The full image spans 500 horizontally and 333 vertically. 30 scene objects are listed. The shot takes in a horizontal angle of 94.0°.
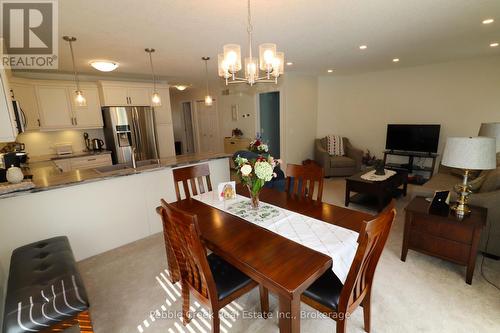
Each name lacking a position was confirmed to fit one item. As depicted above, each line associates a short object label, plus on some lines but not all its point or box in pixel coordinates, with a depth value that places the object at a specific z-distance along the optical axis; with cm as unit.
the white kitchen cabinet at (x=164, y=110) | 539
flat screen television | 463
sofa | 221
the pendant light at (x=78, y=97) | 273
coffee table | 342
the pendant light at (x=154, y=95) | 302
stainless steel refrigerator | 465
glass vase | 191
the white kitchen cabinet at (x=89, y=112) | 448
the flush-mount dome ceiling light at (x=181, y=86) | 554
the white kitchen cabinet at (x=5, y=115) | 181
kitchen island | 222
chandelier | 173
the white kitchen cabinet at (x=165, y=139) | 552
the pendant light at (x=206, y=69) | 352
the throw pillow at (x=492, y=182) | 238
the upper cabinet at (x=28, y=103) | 387
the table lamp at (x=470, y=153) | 187
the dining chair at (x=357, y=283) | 112
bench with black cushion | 130
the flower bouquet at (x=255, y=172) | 172
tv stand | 470
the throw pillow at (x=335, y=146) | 559
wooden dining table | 114
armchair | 518
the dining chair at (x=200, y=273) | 125
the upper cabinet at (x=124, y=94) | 453
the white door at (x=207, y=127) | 721
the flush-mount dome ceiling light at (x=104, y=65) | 310
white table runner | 134
